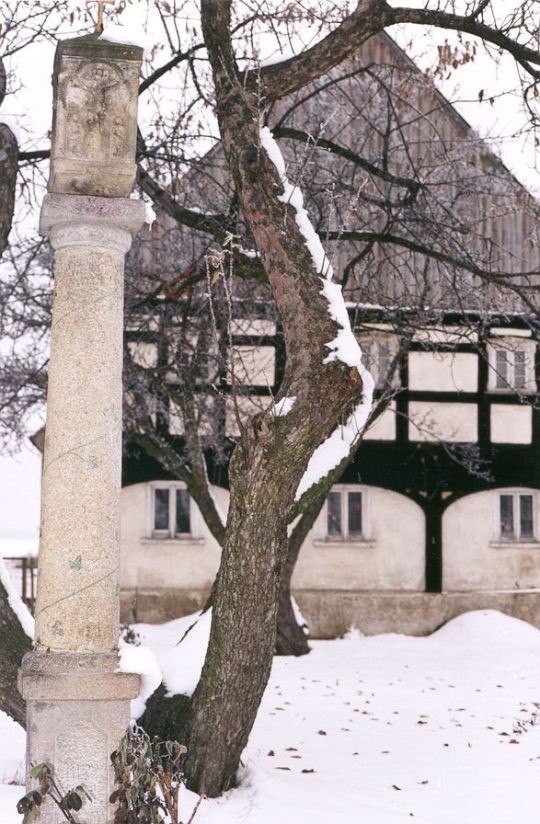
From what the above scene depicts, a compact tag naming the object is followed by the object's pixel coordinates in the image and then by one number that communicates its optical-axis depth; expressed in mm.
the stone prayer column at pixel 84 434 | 4160
